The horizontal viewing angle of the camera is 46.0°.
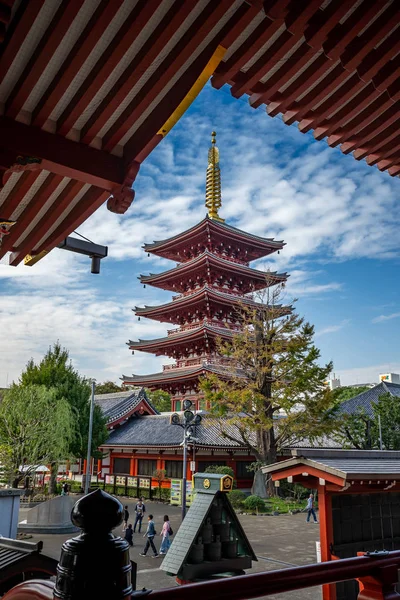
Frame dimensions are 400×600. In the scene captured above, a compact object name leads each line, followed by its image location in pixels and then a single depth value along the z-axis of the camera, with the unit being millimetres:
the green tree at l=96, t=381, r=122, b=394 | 54906
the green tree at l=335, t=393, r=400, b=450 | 24703
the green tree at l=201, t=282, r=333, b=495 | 21281
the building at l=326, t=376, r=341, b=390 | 78812
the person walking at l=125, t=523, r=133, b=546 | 12252
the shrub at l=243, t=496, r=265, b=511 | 20781
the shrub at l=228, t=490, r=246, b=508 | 21330
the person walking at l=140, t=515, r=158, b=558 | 13180
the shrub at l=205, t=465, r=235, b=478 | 22233
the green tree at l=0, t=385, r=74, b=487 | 20797
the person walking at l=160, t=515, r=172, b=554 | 13109
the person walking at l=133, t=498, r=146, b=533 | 16328
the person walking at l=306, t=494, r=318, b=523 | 18641
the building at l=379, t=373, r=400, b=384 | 74312
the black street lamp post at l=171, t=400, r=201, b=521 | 14711
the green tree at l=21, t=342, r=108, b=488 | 25344
